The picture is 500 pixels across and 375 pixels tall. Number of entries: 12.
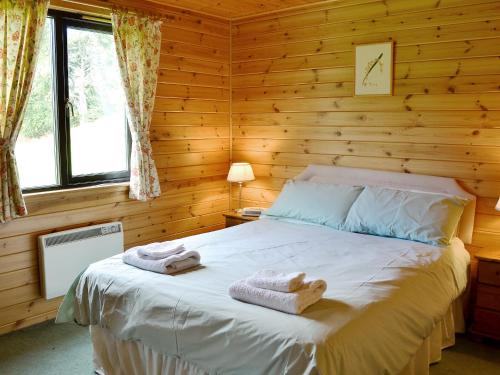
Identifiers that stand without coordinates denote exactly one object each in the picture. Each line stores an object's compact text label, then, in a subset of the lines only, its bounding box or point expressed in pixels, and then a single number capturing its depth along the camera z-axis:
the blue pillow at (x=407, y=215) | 3.12
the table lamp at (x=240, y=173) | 4.37
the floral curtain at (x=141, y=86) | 3.69
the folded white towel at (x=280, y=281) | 2.06
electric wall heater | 3.32
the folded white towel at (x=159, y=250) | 2.60
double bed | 1.90
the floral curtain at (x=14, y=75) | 3.00
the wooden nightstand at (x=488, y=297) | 3.02
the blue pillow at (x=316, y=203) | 3.51
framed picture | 3.66
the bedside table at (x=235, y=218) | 4.19
